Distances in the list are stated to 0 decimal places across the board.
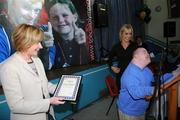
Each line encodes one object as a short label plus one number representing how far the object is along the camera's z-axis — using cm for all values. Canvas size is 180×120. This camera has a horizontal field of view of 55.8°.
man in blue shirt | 153
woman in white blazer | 127
